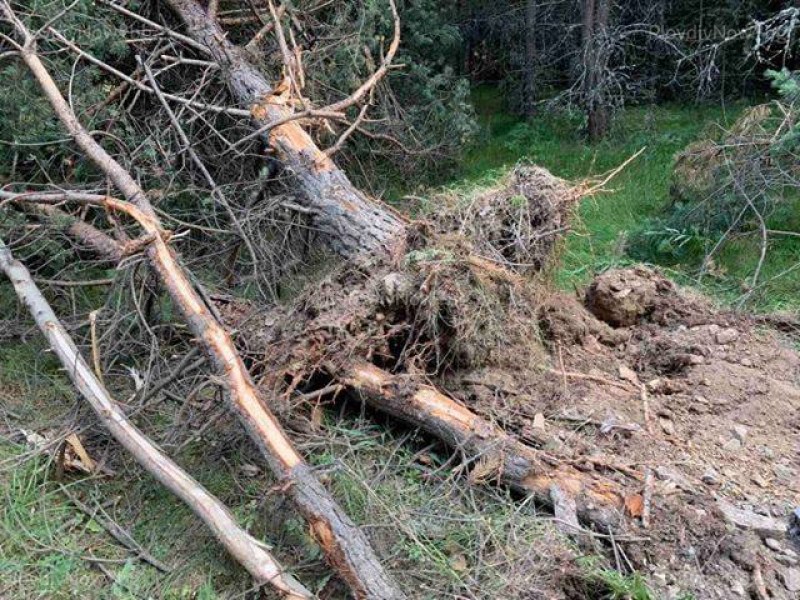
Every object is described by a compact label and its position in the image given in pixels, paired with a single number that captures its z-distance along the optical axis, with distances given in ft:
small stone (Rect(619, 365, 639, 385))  11.58
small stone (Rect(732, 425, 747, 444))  10.27
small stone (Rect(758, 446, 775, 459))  10.00
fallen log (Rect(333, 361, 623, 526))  9.20
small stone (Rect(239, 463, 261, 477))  10.44
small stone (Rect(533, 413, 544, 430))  10.41
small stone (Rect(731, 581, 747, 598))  8.20
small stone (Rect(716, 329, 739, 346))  12.16
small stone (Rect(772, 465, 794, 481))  9.67
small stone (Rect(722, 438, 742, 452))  10.07
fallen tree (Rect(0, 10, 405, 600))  8.28
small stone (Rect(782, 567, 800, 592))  8.28
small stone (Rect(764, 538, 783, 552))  8.68
